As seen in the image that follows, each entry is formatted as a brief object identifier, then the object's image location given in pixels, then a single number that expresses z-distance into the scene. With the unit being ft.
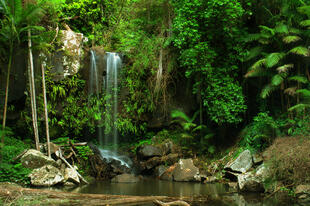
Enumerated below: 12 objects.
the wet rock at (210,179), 31.27
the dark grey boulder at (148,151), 36.91
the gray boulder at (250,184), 24.77
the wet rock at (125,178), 31.62
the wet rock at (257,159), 29.34
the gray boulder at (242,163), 29.99
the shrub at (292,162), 22.29
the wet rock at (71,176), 29.78
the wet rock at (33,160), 29.04
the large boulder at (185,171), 32.04
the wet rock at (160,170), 35.15
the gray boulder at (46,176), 27.63
